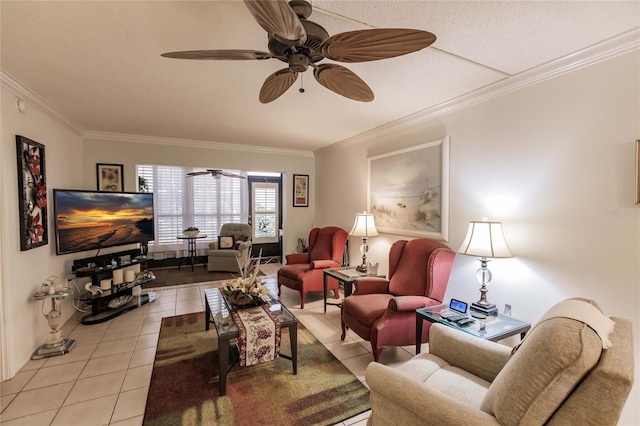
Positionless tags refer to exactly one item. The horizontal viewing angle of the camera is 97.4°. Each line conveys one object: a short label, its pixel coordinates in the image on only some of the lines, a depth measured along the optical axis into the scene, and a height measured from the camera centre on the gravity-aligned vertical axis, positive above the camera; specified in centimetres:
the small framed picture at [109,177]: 427 +47
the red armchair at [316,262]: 398 -84
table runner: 212 -101
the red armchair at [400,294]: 241 -85
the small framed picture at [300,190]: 575 +35
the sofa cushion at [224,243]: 609 -78
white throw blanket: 93 -40
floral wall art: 250 +14
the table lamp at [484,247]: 226 -33
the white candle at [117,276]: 368 -90
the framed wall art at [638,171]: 173 +21
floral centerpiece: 254 -76
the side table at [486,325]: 198 -89
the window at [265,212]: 726 -12
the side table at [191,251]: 624 -99
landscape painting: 305 +20
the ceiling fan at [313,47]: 109 +76
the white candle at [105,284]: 355 -97
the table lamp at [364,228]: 375 -29
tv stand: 343 -107
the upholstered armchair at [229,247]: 579 -84
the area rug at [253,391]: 188 -140
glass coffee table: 207 -96
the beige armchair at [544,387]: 85 -61
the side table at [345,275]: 325 -83
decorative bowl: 366 -125
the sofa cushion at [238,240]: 613 -74
